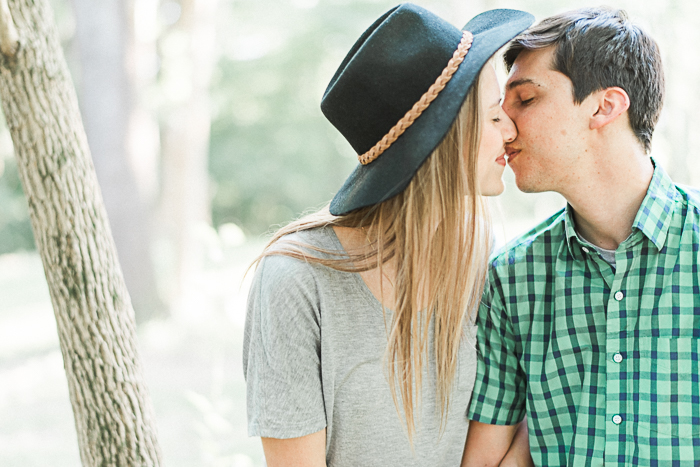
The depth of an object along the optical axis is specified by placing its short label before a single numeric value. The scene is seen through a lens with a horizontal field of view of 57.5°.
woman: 1.43
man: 1.57
